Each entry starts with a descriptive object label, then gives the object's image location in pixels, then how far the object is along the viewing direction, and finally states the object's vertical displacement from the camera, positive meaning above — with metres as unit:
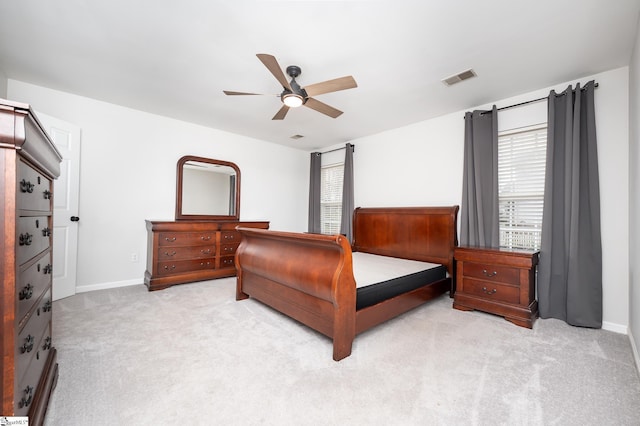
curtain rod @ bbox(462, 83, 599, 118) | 3.04 +1.34
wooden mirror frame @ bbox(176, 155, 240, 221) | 4.33 +0.34
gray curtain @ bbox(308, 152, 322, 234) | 5.86 +0.44
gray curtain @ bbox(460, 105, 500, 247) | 3.29 +0.42
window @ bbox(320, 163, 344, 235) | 5.59 +0.34
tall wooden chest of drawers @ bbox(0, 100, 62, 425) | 0.91 -0.22
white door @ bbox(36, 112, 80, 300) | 3.19 +0.01
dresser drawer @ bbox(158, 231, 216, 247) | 3.77 -0.40
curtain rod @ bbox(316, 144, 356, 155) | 5.13 +1.30
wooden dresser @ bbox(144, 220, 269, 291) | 3.71 -0.60
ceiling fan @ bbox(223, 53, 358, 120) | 2.15 +1.13
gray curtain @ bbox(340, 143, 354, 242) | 5.09 +0.32
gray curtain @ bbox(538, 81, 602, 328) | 2.62 -0.01
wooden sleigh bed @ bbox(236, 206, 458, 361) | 2.03 -0.58
